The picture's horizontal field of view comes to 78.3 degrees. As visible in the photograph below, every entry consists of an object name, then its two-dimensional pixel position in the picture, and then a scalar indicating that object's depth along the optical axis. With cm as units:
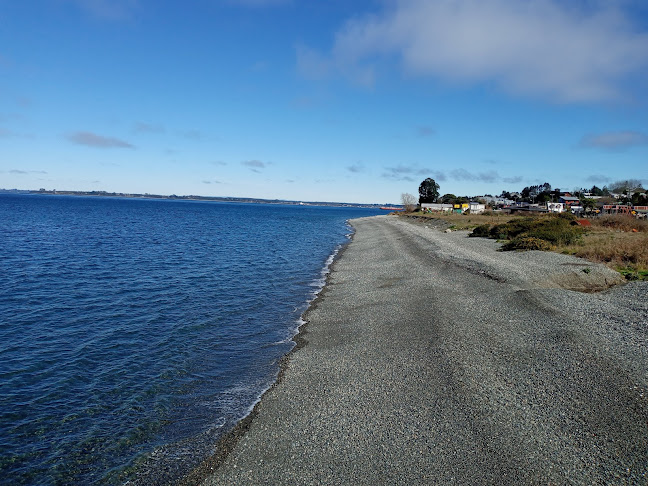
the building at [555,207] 11551
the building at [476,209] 13110
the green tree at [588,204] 10712
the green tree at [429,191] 18225
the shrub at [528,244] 3950
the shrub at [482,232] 5749
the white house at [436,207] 14354
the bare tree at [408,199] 18921
